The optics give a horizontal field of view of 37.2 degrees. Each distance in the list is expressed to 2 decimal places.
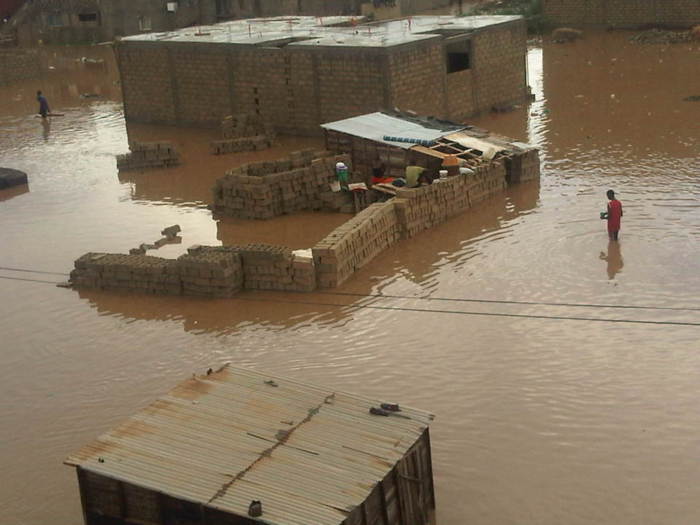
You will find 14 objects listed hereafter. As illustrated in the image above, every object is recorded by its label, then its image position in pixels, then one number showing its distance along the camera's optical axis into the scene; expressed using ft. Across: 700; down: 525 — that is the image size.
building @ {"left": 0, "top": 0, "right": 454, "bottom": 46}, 162.50
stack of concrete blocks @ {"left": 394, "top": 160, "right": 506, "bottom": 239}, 61.93
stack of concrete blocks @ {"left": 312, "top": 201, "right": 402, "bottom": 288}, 54.13
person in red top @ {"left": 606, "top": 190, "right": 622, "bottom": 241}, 56.95
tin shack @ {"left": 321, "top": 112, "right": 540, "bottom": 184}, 69.56
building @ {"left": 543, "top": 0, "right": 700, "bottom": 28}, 135.13
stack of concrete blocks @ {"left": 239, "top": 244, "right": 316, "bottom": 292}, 54.13
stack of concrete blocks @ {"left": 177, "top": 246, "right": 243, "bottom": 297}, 54.13
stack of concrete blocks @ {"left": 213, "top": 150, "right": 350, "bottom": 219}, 67.46
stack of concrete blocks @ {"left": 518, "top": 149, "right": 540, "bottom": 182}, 70.95
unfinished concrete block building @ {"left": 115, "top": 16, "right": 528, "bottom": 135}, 86.22
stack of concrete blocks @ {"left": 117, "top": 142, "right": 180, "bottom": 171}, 84.89
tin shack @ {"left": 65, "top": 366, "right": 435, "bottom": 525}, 29.58
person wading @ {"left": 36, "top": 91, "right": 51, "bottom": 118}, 108.33
